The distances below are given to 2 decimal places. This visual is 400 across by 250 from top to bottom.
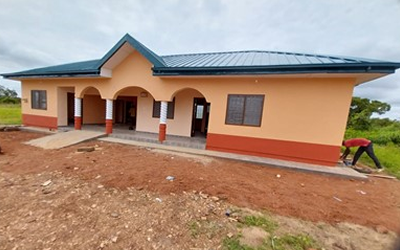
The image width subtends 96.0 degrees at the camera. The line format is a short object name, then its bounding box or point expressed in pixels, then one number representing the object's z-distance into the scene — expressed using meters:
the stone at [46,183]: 4.15
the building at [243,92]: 6.61
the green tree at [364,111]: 22.38
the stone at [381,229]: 3.21
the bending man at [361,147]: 6.98
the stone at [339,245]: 2.78
